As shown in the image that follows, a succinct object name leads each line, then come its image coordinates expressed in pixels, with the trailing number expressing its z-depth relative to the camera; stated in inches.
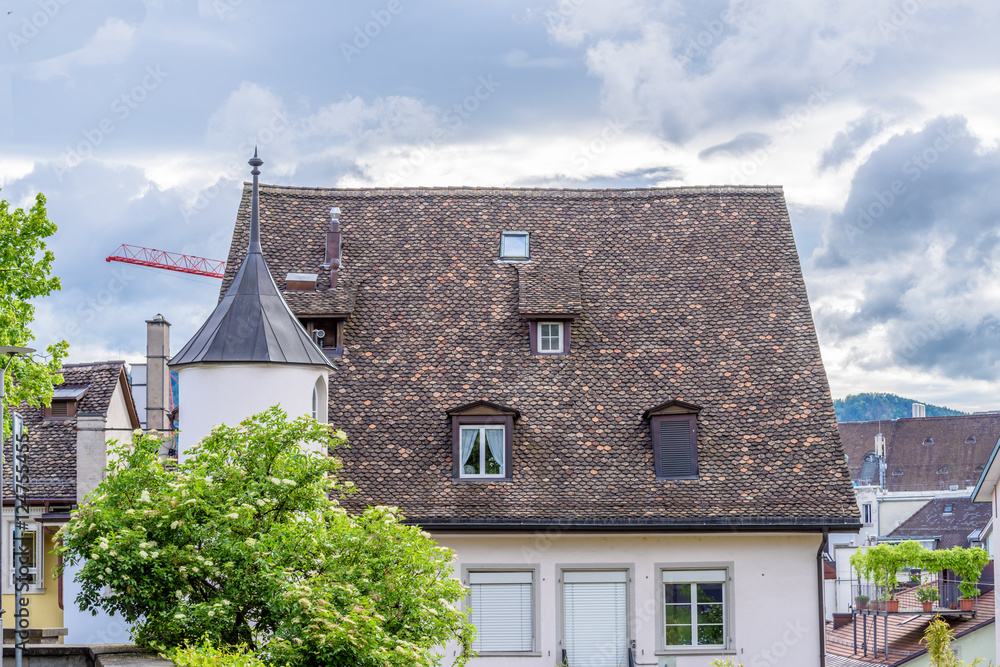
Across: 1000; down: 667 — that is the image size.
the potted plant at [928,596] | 1845.5
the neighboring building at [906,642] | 1646.2
